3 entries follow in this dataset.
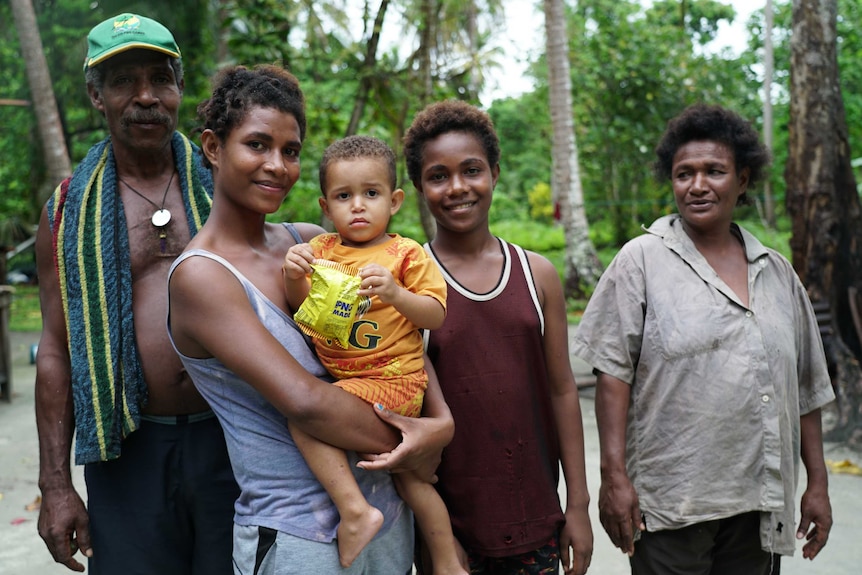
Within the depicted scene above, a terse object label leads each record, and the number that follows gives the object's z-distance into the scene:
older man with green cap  2.25
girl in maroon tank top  2.28
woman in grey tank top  1.85
